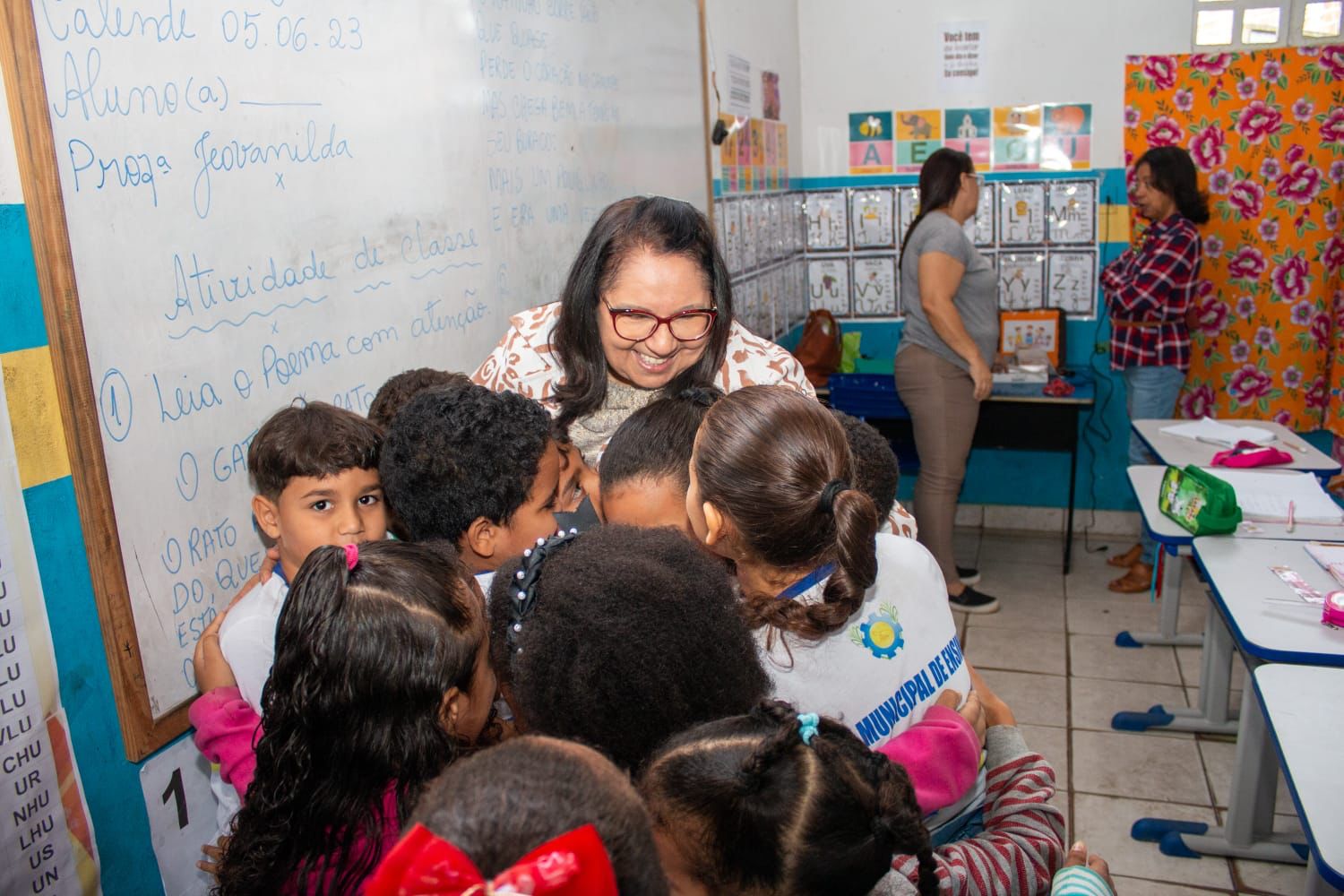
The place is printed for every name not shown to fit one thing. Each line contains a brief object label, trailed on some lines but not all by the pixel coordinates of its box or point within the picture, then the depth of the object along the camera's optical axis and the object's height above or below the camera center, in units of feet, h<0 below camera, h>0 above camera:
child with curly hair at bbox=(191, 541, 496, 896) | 3.11 -1.54
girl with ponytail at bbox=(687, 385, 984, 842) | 3.49 -1.38
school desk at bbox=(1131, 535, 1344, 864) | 6.09 -2.76
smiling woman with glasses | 4.99 -0.59
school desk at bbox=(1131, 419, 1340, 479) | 9.55 -2.68
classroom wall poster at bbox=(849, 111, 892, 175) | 15.34 +0.95
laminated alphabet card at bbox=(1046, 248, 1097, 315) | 14.92 -1.31
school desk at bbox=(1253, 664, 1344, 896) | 4.28 -2.76
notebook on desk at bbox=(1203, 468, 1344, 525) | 8.16 -2.67
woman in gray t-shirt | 11.83 -1.68
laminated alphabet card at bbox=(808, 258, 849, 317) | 16.08 -1.21
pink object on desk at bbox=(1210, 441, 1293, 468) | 9.57 -2.60
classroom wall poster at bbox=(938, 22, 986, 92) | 14.62 +2.10
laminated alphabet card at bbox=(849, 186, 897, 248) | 15.53 -0.18
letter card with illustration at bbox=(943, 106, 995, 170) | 14.85 +0.97
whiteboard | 4.09 +0.10
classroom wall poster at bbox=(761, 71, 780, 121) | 13.84 +1.60
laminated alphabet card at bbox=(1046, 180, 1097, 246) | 14.70 -0.27
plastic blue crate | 13.51 -2.56
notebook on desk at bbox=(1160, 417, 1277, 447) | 10.53 -2.64
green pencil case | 7.84 -2.50
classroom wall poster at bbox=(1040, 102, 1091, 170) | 14.47 +0.81
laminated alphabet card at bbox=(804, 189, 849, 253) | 15.79 -0.19
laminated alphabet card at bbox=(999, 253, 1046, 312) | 15.17 -1.27
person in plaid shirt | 12.83 -1.32
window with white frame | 13.39 +2.12
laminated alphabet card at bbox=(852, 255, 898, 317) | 15.89 -1.26
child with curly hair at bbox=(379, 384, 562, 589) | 4.37 -1.06
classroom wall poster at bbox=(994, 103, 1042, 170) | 14.67 +0.87
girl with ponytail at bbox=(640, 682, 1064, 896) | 2.65 -1.58
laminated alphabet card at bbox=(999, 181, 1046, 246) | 14.89 -0.24
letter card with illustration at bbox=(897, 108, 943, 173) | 15.05 +0.98
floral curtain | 13.69 -0.43
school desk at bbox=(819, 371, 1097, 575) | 13.56 -2.96
